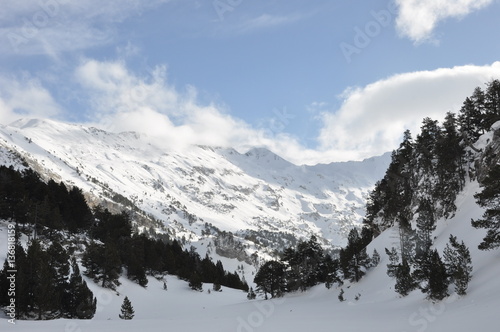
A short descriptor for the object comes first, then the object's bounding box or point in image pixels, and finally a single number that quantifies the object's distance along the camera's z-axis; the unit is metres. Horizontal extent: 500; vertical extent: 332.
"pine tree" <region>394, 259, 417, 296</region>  38.09
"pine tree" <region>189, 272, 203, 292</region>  72.62
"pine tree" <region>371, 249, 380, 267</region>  63.83
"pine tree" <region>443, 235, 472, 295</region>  27.28
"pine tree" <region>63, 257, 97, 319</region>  35.25
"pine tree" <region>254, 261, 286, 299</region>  75.75
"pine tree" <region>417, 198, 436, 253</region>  51.53
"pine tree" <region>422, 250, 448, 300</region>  29.45
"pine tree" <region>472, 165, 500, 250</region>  29.22
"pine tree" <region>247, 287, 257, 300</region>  77.06
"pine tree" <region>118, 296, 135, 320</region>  38.31
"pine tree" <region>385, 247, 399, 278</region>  49.94
